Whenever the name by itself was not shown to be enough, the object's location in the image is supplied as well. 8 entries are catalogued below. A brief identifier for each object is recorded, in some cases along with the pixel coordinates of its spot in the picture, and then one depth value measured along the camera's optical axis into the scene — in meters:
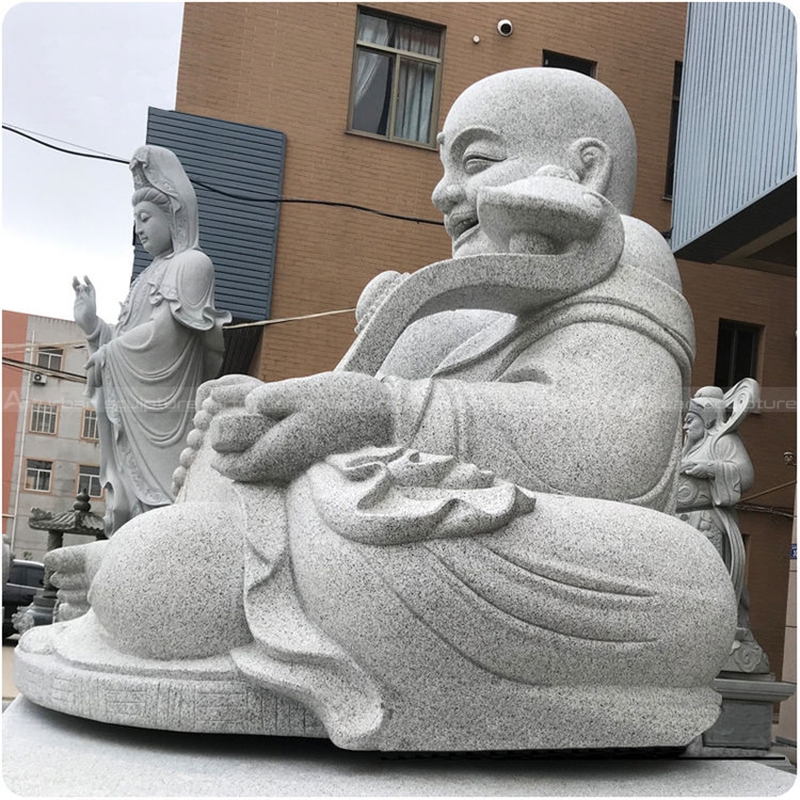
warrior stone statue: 6.32
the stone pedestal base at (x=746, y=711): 5.76
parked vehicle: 9.47
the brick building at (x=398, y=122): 9.77
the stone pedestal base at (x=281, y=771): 1.95
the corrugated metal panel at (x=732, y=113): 6.72
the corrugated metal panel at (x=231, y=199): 9.55
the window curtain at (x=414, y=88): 10.45
